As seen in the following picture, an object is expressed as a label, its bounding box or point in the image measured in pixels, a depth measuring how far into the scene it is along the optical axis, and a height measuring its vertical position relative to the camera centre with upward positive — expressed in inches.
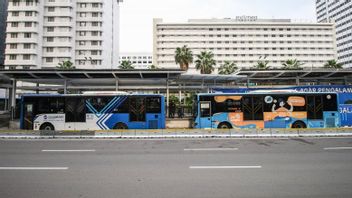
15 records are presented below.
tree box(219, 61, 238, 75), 2159.9 +407.3
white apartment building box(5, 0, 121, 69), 2208.4 +802.1
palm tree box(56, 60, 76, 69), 1900.5 +394.0
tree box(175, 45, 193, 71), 1985.7 +481.4
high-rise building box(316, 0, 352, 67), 3951.8 +1540.1
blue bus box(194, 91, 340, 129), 603.2 -3.9
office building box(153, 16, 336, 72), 3326.8 +1040.7
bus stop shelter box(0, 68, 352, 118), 853.8 +147.0
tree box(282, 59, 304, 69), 1859.0 +384.0
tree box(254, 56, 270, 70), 1866.9 +375.6
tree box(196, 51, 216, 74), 1950.1 +418.0
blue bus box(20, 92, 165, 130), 621.0 -3.2
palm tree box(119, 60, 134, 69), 1999.8 +420.6
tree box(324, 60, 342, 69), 1870.4 +382.7
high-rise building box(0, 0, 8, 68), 2764.3 +1075.6
